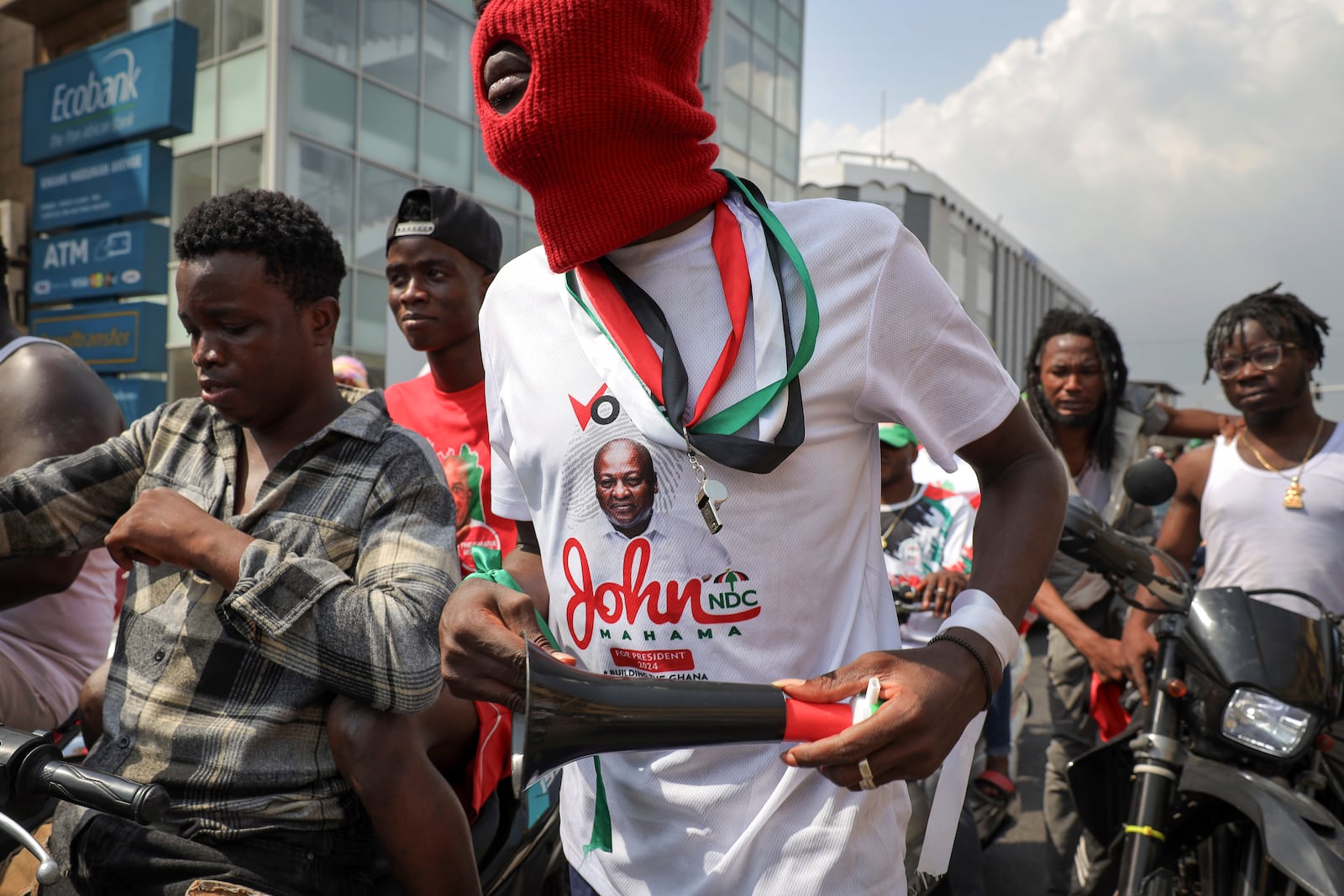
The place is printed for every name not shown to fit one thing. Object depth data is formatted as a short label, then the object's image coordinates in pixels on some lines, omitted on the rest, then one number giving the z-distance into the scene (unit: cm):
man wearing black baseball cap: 191
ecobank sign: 1114
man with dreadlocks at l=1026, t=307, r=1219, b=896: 414
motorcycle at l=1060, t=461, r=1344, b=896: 255
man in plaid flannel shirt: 182
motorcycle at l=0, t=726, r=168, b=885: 133
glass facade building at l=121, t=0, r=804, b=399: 1252
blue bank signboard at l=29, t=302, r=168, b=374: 1165
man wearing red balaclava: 137
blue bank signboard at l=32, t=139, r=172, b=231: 1155
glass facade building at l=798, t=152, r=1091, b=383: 4988
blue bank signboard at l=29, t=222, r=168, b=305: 1157
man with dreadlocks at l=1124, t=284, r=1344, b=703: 360
